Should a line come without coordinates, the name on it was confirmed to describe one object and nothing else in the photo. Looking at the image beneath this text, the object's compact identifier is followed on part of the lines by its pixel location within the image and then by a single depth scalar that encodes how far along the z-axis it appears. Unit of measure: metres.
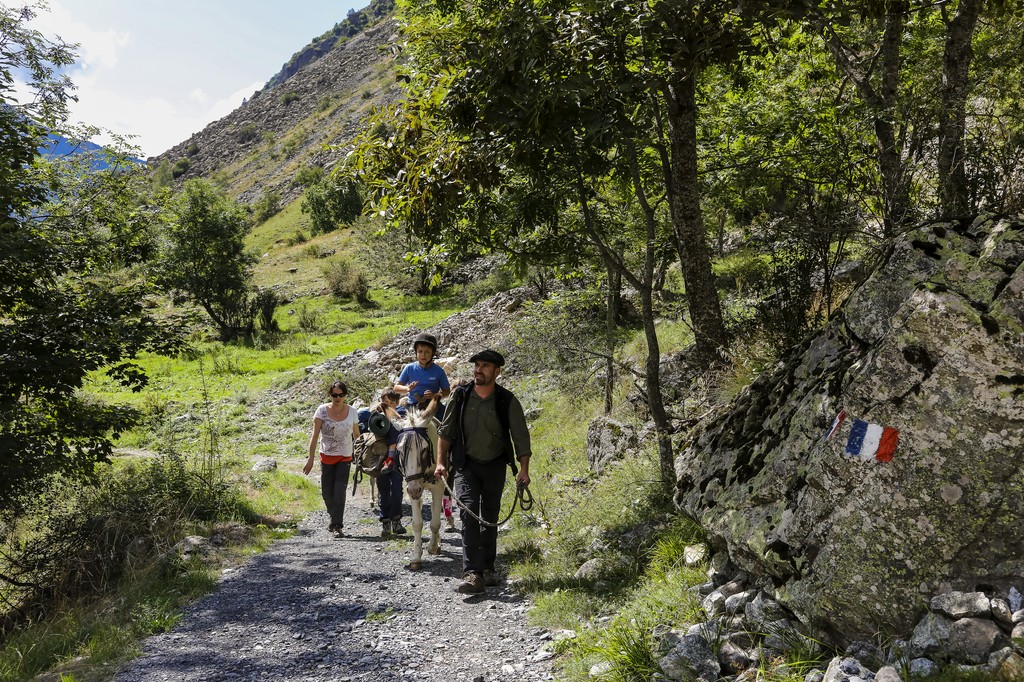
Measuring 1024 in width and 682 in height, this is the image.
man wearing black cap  6.03
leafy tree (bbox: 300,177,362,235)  69.38
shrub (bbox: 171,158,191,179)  143.45
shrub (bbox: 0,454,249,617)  7.93
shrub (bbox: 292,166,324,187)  92.26
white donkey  6.93
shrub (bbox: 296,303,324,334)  36.09
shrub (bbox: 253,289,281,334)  36.72
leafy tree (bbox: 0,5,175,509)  8.10
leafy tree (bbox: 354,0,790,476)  5.11
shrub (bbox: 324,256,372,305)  40.75
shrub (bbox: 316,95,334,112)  138.50
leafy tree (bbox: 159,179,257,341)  35.84
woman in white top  8.41
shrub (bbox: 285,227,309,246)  72.47
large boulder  3.01
